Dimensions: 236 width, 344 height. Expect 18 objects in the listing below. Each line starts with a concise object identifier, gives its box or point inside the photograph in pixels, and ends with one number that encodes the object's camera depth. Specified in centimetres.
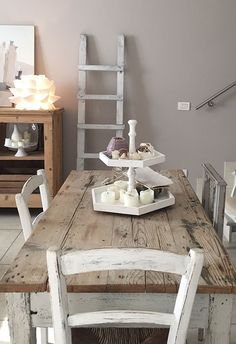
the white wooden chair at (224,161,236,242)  266
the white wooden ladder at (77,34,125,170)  373
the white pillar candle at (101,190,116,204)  165
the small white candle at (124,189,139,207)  159
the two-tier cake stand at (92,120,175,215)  153
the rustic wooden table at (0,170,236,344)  105
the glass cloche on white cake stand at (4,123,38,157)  364
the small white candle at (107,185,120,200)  168
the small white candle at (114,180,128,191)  173
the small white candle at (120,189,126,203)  166
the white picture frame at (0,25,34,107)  377
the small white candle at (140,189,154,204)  163
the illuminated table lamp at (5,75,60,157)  347
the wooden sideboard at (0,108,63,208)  345
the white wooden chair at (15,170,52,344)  157
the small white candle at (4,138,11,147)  367
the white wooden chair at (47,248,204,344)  96
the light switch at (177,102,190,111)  390
